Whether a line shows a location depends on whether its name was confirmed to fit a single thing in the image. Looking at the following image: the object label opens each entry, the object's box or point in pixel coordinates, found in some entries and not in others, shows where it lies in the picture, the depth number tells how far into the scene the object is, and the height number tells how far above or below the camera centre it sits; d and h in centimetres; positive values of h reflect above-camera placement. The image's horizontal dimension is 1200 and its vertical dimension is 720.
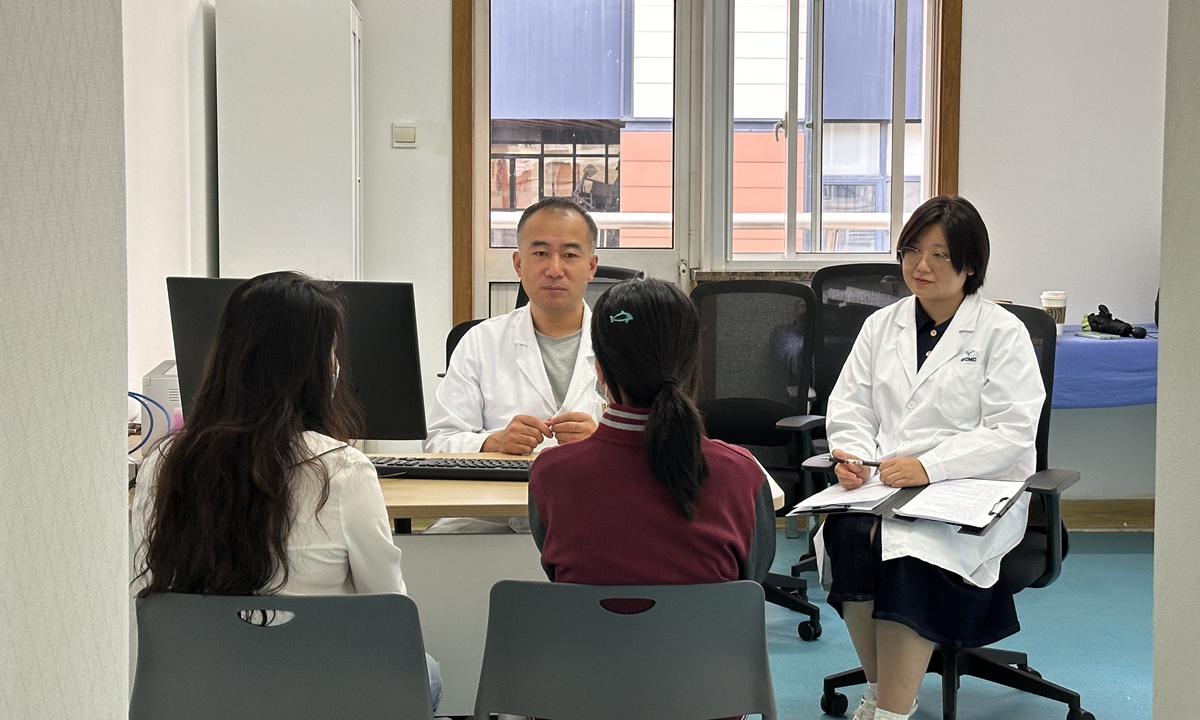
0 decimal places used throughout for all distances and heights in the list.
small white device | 298 -38
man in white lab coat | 275 -26
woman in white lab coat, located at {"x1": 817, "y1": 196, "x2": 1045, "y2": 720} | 252 -46
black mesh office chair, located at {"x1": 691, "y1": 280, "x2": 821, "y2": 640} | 355 -36
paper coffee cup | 437 -22
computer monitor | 217 -19
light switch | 450 +42
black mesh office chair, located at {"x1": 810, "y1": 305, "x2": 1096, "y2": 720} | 263 -74
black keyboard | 228 -45
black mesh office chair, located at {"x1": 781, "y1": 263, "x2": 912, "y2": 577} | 368 -19
